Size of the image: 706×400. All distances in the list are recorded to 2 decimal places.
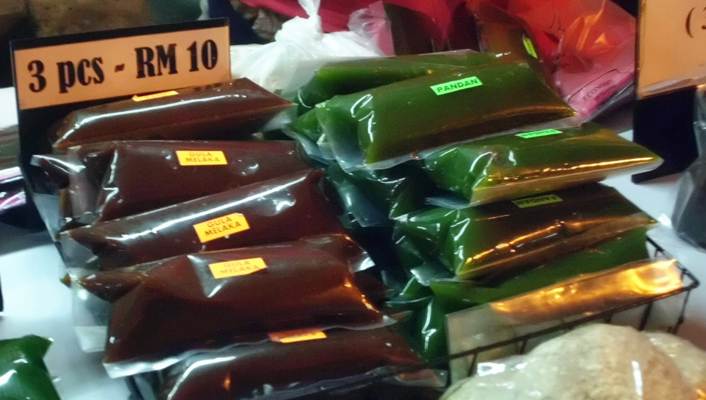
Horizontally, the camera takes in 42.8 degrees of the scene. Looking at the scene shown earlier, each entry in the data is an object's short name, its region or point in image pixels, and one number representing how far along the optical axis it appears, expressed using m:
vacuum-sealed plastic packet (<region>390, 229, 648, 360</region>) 0.66
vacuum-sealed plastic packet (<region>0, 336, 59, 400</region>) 0.59
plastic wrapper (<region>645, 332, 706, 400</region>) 0.58
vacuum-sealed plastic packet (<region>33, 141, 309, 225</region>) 0.72
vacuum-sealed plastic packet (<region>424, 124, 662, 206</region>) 0.68
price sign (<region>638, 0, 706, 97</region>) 0.92
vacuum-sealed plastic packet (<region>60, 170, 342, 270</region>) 0.66
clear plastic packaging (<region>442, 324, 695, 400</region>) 0.53
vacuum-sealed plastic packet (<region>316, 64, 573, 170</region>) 0.73
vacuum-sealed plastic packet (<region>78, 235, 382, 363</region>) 0.60
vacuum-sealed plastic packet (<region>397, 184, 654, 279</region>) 0.67
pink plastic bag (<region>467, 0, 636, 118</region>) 1.10
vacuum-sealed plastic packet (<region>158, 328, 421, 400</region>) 0.58
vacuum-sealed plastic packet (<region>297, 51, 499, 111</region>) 0.82
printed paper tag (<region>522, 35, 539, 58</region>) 1.07
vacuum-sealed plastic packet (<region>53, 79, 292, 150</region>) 0.78
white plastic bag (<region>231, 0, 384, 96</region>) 0.95
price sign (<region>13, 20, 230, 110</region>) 0.78
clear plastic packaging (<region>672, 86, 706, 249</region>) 0.88
